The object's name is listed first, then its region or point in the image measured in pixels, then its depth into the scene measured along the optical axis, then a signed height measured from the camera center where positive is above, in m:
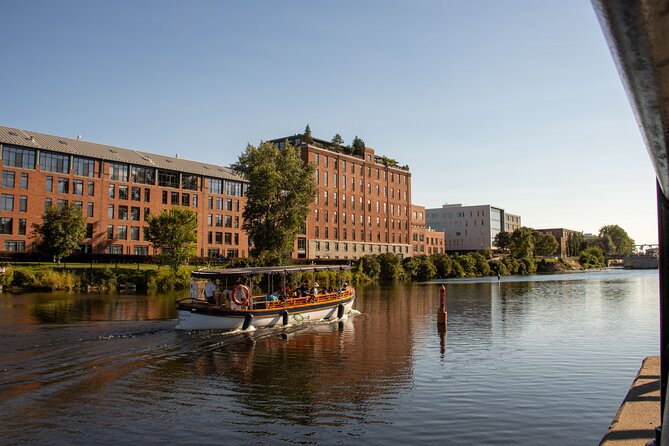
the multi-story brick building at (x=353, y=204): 106.75 +12.72
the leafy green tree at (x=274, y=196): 66.31 +8.05
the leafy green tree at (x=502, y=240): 173.00 +7.73
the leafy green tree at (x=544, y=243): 177.25 +7.09
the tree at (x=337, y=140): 113.06 +25.42
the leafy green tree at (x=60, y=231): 67.44 +3.55
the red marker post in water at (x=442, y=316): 34.50 -3.30
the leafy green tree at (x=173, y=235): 72.00 +3.36
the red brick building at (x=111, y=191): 76.69 +11.23
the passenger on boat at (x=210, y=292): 32.38 -1.86
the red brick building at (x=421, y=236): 139.25 +7.20
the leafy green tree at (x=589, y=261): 190.94 +1.66
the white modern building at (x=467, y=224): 188.00 +14.09
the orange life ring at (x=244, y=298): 32.28 -2.04
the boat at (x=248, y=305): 30.56 -2.68
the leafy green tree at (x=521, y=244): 153.00 +5.84
